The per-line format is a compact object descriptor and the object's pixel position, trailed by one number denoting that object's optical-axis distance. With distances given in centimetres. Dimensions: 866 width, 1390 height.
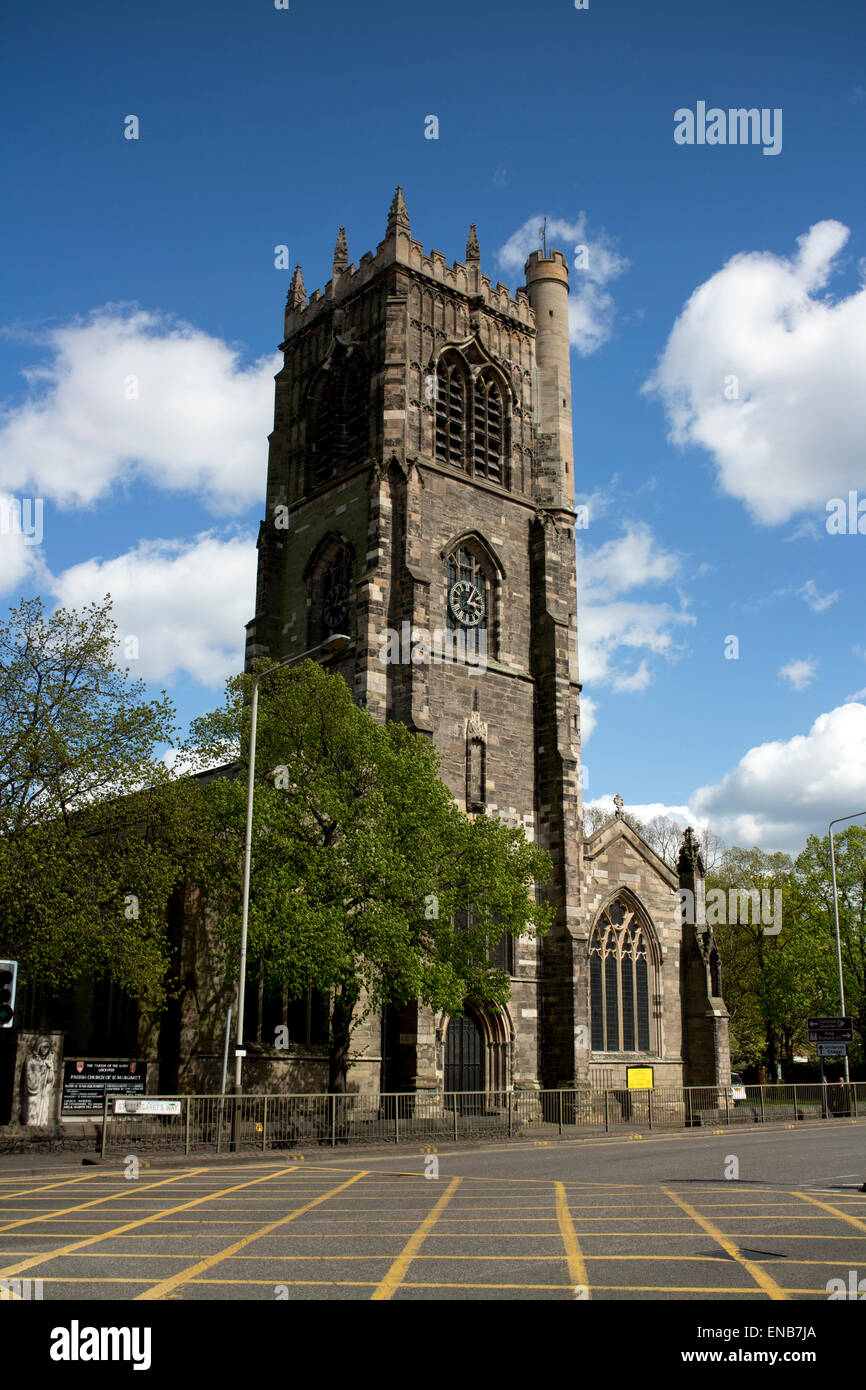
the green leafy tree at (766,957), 5291
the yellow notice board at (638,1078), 3350
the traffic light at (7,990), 1246
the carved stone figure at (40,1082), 2183
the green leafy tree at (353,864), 2522
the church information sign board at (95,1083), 2156
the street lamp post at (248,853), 2194
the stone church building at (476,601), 3494
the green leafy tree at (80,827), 2350
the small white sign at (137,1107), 2055
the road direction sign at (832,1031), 3781
